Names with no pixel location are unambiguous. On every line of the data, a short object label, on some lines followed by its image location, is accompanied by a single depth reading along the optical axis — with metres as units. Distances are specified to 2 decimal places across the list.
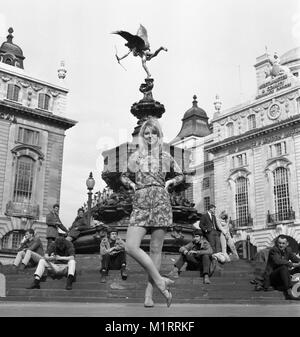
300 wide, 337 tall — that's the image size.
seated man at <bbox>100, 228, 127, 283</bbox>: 10.71
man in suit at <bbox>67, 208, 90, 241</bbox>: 15.45
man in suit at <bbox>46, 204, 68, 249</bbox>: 14.96
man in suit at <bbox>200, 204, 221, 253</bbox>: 12.66
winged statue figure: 17.92
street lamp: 18.83
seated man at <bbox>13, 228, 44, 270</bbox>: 12.01
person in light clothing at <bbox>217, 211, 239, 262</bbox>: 13.35
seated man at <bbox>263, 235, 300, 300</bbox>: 9.54
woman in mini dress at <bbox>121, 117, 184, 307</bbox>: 5.27
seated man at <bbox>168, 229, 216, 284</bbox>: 10.98
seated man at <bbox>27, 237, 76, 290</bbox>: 9.96
